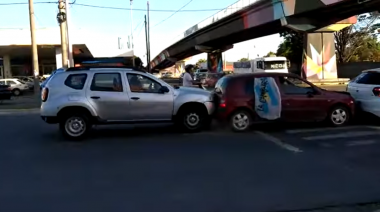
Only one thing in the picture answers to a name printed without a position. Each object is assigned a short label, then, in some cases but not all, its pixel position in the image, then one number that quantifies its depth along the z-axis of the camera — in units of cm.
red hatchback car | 1146
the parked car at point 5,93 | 2559
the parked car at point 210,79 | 3496
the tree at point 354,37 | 6122
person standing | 1571
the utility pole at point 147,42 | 6521
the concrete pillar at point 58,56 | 4487
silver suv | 1058
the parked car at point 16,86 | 3588
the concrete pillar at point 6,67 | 5511
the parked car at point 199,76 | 4224
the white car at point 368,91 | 1171
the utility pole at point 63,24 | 2602
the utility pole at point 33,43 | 3095
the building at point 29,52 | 4356
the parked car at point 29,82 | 3992
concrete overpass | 3192
